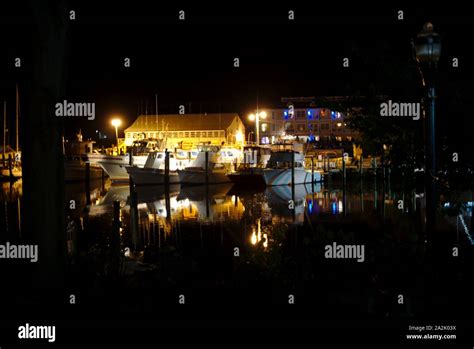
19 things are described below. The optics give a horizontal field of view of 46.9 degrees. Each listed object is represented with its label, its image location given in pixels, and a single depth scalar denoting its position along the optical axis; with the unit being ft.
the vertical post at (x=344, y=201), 105.30
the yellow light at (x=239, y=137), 277.01
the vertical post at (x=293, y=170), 170.30
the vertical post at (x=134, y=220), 55.16
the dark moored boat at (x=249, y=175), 171.01
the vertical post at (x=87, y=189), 126.93
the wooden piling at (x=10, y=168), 192.25
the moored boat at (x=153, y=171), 166.50
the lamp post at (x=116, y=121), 186.17
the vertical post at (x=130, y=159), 174.05
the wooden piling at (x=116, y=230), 37.81
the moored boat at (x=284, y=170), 171.22
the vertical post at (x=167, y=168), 160.76
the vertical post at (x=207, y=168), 171.38
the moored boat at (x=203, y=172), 173.17
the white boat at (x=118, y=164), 178.60
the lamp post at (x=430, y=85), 21.77
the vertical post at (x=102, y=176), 210.79
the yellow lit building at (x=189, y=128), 260.62
